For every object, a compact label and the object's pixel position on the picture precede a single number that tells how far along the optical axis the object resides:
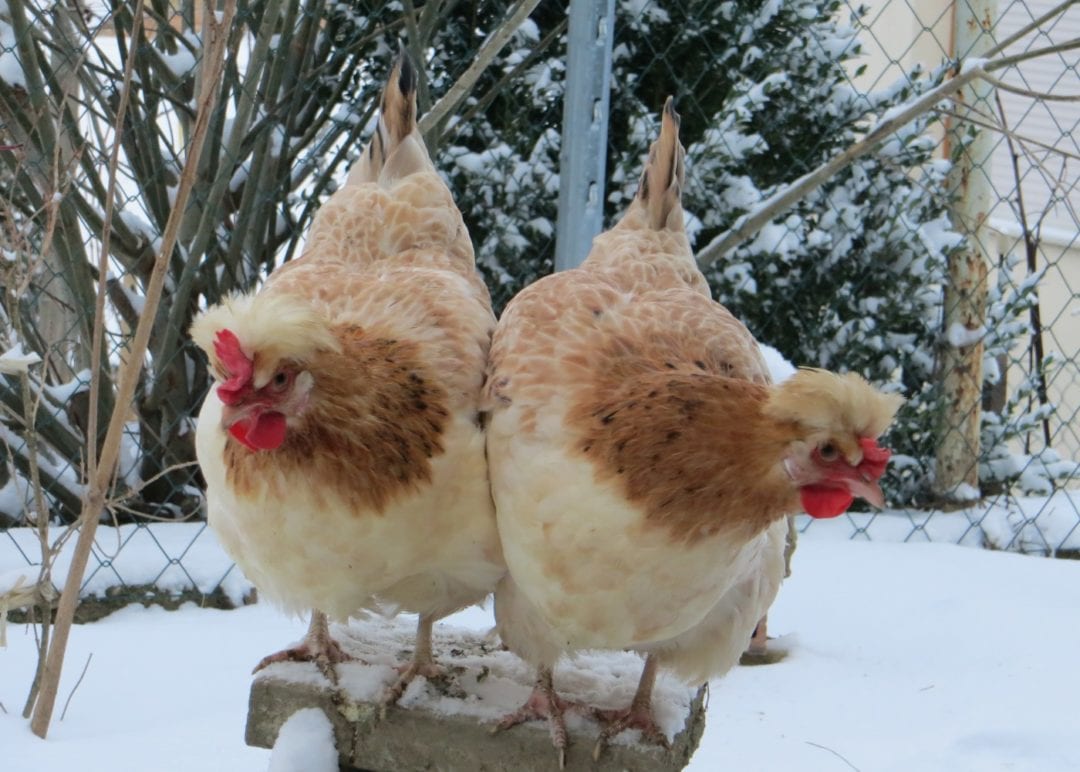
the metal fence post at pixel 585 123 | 2.48
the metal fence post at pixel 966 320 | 3.59
